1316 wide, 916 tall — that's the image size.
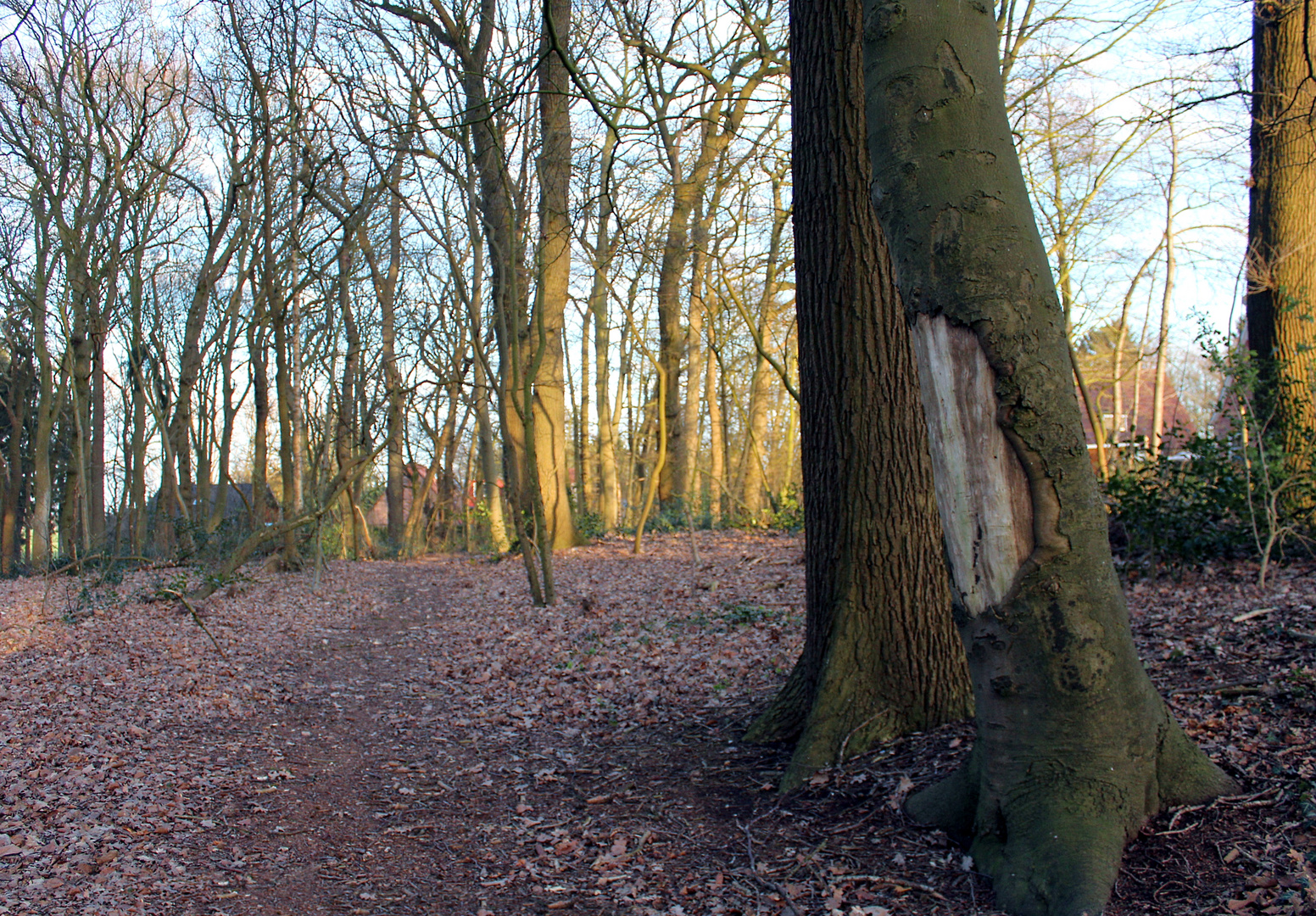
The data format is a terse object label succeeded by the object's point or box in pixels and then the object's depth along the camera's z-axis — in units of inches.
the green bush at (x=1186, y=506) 263.6
